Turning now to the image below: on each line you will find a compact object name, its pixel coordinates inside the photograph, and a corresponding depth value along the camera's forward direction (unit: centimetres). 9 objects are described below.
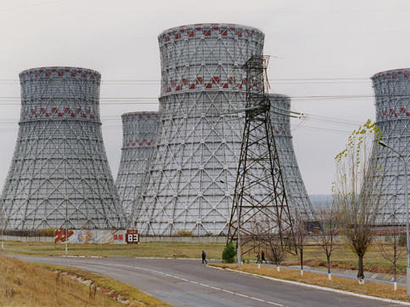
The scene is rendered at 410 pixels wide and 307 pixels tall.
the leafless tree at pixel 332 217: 3829
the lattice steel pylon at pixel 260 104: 5341
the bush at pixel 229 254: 5206
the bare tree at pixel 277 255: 4688
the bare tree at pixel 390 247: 4731
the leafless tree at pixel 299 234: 4296
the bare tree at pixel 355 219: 3675
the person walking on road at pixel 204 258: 5134
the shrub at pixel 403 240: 6116
